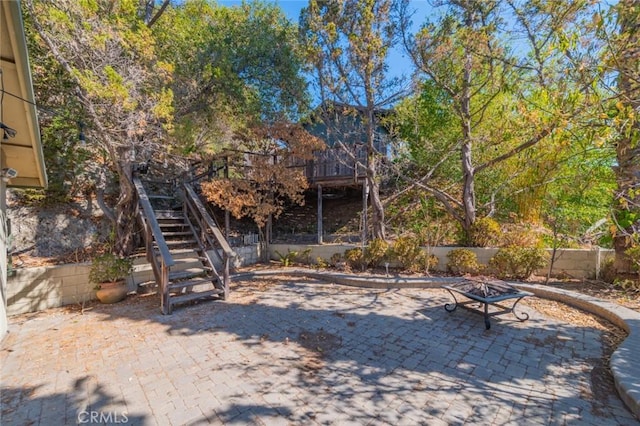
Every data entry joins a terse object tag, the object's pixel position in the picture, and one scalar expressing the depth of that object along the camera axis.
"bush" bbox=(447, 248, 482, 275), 6.50
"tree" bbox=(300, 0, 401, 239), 6.89
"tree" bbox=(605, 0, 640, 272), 2.39
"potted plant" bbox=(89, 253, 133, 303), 5.55
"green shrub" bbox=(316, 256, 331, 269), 8.16
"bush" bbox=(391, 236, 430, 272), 7.02
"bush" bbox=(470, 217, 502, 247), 6.82
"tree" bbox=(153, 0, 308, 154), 7.14
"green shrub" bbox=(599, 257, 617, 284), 5.59
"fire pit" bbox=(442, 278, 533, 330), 4.13
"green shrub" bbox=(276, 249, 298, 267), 8.66
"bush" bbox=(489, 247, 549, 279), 5.98
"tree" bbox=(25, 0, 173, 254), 4.74
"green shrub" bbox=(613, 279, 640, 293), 5.16
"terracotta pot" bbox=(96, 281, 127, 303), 5.54
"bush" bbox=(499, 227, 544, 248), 6.54
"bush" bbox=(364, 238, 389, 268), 7.37
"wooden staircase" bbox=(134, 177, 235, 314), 5.12
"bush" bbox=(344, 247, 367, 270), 7.56
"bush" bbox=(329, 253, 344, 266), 8.03
